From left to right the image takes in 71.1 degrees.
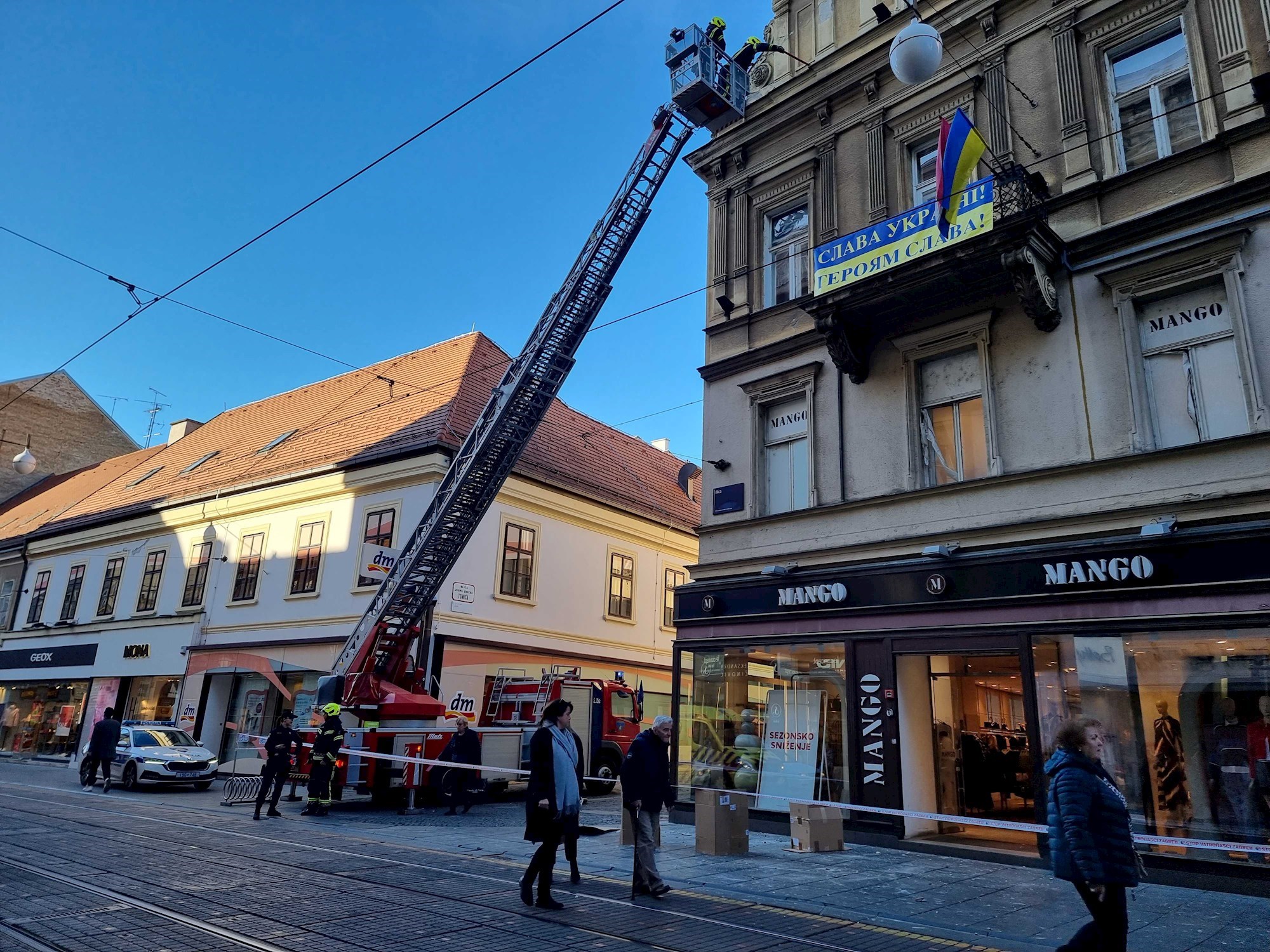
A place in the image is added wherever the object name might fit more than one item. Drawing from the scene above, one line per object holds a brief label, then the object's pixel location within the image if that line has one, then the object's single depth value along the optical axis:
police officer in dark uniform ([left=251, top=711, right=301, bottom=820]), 15.30
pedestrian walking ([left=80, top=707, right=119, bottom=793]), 20.22
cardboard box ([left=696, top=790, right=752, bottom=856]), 11.05
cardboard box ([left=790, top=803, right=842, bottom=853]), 11.45
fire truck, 16.28
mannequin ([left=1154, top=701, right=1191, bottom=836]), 9.88
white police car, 19.92
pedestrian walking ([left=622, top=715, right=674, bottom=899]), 8.38
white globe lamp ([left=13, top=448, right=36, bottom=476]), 29.42
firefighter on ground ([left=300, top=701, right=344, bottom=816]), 15.18
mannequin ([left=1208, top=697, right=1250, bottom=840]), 9.55
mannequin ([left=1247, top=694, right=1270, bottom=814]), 9.45
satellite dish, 26.05
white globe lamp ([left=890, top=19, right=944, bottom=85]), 9.79
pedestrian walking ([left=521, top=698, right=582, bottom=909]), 7.82
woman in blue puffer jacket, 5.17
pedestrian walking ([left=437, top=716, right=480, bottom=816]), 16.31
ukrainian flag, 11.84
